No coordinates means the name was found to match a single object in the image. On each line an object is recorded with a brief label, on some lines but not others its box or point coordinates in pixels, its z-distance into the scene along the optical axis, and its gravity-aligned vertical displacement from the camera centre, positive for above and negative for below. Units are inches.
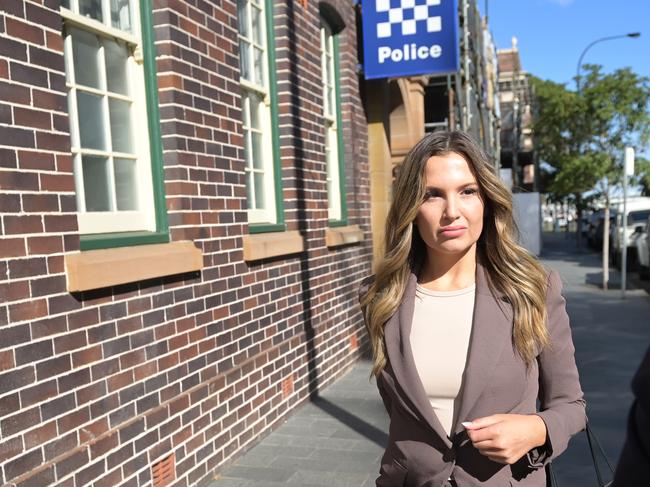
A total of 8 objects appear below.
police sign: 286.4 +72.9
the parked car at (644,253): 595.8 -69.8
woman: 67.9 -17.4
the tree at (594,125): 619.2 +61.6
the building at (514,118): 1501.0 +186.9
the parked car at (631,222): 746.0 -53.8
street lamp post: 540.8 -40.1
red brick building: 109.4 -7.6
